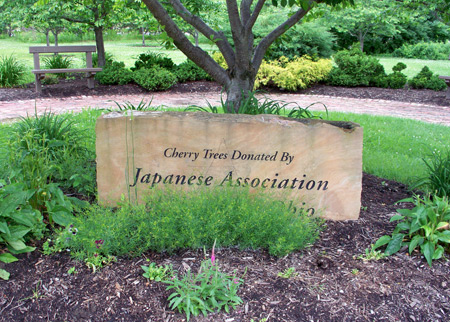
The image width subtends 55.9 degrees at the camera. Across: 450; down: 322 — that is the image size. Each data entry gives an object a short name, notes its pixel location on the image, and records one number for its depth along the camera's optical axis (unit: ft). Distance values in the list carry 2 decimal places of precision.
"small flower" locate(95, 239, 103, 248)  8.87
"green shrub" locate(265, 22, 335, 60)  42.91
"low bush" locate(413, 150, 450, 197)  11.61
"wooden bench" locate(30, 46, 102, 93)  32.30
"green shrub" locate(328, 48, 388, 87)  40.40
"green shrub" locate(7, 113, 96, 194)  10.72
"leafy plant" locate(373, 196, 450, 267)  9.52
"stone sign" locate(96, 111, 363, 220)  10.94
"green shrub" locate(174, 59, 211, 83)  37.65
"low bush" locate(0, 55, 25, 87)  33.73
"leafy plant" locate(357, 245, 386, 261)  9.62
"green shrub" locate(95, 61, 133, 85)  34.91
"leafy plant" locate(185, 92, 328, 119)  14.20
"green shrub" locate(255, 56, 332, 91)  37.11
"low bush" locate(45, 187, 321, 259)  9.14
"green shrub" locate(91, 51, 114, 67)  38.68
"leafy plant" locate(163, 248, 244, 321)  7.68
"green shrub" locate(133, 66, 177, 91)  34.14
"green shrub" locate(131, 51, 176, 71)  37.81
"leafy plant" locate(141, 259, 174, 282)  8.48
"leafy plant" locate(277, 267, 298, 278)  8.85
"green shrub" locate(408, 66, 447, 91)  39.42
